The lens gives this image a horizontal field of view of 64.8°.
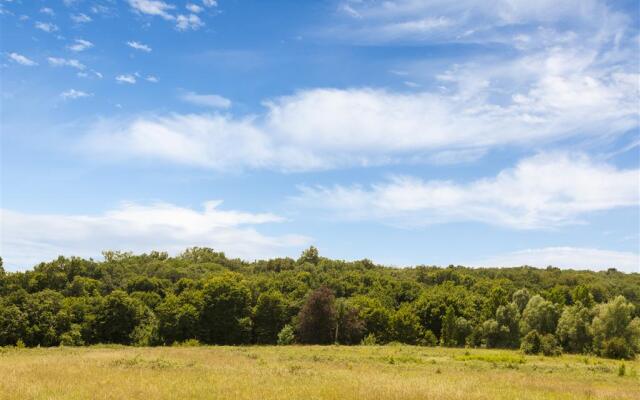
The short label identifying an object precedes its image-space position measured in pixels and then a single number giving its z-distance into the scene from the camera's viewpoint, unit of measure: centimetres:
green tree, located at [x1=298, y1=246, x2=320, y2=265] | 14125
